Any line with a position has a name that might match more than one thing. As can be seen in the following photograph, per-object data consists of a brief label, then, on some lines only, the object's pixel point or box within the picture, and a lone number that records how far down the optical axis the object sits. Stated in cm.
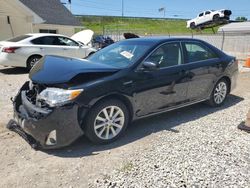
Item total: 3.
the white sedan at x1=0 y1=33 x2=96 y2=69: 664
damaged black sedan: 244
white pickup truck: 2322
